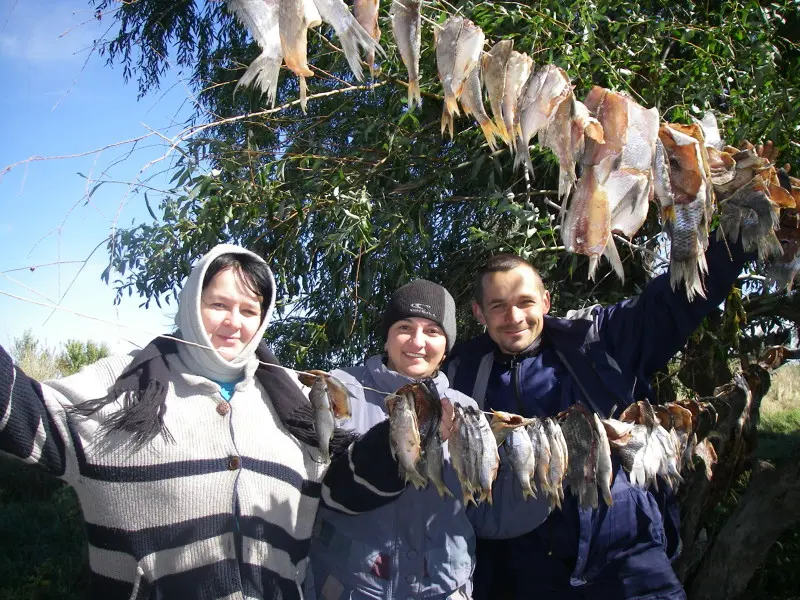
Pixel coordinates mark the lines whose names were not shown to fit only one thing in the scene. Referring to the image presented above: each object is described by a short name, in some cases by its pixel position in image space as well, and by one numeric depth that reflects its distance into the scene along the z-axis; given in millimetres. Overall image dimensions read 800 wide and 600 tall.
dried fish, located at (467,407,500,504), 2311
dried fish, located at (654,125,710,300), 2068
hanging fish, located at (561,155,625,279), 2010
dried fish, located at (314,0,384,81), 1636
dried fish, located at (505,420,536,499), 2361
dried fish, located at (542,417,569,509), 2367
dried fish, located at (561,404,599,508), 2424
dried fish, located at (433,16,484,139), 1892
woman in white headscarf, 2123
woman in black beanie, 2414
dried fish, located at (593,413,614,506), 2404
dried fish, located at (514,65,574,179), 1934
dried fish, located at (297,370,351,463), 2328
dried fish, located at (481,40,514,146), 1926
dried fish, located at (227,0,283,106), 1599
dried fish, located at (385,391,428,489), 2211
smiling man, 2674
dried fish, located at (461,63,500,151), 1966
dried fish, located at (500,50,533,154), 1953
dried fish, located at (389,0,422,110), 1835
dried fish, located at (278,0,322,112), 1576
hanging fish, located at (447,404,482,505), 2322
